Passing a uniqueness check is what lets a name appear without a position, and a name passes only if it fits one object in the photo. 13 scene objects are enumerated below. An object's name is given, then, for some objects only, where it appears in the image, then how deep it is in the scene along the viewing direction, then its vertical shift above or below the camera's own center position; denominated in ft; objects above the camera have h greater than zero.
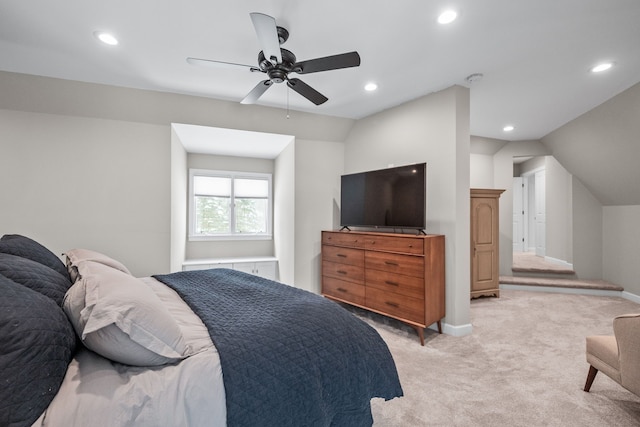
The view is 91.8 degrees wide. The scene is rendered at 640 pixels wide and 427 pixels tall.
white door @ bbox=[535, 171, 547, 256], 21.93 +0.44
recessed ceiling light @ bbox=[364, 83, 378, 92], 10.94 +4.69
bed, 3.09 -1.76
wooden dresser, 9.96 -2.04
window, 17.04 +0.67
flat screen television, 10.78 +0.75
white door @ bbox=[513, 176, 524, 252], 24.57 +0.15
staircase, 15.79 -3.34
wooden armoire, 14.92 -1.20
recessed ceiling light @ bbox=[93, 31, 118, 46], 7.88 +4.63
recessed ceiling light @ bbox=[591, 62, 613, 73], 9.77 +4.85
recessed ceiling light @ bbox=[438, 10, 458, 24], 7.01 +4.64
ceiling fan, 6.14 +3.54
